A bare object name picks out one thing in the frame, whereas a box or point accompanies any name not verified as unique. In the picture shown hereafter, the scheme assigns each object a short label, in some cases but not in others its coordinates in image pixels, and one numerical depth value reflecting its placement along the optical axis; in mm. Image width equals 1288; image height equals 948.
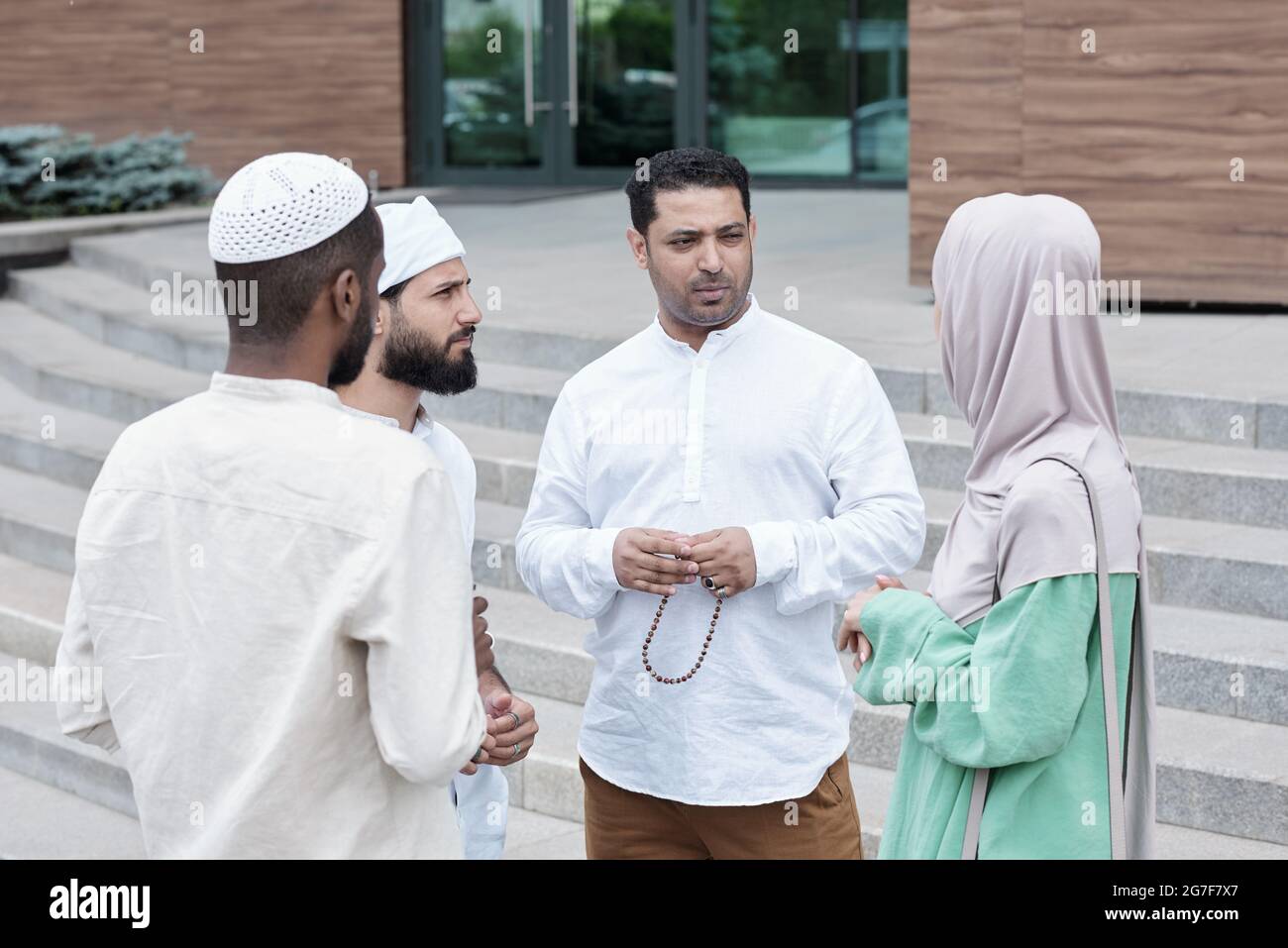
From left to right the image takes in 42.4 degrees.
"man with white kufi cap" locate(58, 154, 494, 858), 2045
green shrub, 12648
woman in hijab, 2508
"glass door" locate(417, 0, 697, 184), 15328
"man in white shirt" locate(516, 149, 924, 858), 3123
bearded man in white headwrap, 3227
